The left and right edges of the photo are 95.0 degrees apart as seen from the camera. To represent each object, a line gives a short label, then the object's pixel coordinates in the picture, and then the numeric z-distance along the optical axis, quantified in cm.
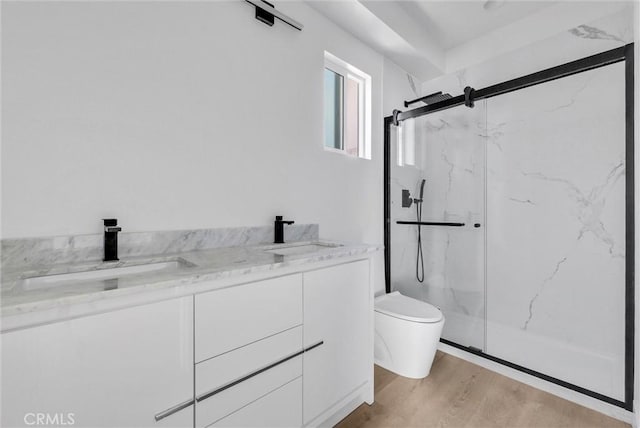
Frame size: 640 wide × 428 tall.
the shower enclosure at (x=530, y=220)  178
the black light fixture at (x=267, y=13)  158
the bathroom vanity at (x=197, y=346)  68
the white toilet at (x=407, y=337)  183
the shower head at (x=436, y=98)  218
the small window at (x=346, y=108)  219
